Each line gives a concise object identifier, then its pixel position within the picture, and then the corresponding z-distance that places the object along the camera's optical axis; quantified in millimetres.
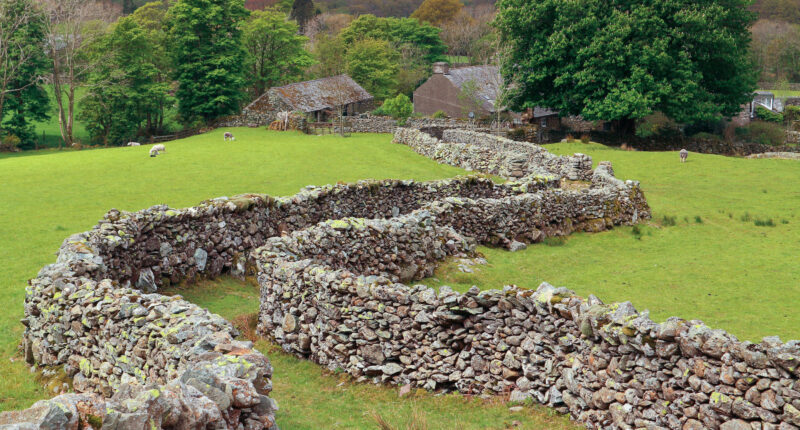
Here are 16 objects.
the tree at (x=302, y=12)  151000
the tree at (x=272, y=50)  81375
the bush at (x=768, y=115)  71812
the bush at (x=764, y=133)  54256
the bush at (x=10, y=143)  55094
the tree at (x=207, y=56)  65938
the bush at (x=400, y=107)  72250
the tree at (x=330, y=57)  100062
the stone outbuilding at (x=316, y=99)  66500
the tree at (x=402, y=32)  109938
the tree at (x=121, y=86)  62400
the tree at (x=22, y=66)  56312
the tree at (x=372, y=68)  90125
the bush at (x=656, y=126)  57150
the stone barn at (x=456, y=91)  73625
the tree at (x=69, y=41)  59125
